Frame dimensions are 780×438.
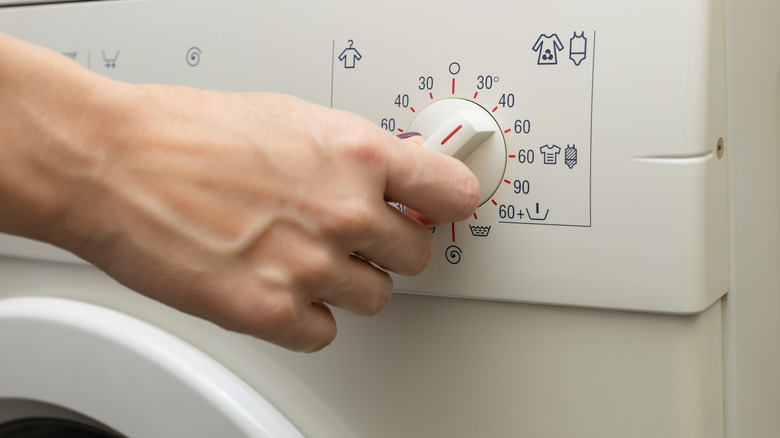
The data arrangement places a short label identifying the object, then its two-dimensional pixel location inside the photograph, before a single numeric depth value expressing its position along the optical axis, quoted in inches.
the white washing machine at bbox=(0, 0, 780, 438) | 11.8
